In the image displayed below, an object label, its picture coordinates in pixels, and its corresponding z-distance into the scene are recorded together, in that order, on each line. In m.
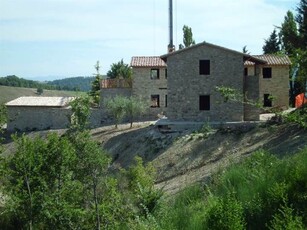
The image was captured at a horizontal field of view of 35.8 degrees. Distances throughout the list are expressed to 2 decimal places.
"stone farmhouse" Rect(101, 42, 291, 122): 31.20
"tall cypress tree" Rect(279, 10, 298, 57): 22.31
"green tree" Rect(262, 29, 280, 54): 54.44
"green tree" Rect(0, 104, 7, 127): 15.99
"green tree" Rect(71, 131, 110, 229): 14.48
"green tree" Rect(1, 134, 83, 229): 14.97
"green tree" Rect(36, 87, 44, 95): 115.43
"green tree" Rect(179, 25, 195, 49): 55.09
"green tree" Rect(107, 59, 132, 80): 59.25
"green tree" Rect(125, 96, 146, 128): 38.07
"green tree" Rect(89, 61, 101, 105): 50.67
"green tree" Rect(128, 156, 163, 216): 13.43
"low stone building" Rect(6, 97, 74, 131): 42.31
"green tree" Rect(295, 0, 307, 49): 22.77
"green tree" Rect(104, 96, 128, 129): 37.91
